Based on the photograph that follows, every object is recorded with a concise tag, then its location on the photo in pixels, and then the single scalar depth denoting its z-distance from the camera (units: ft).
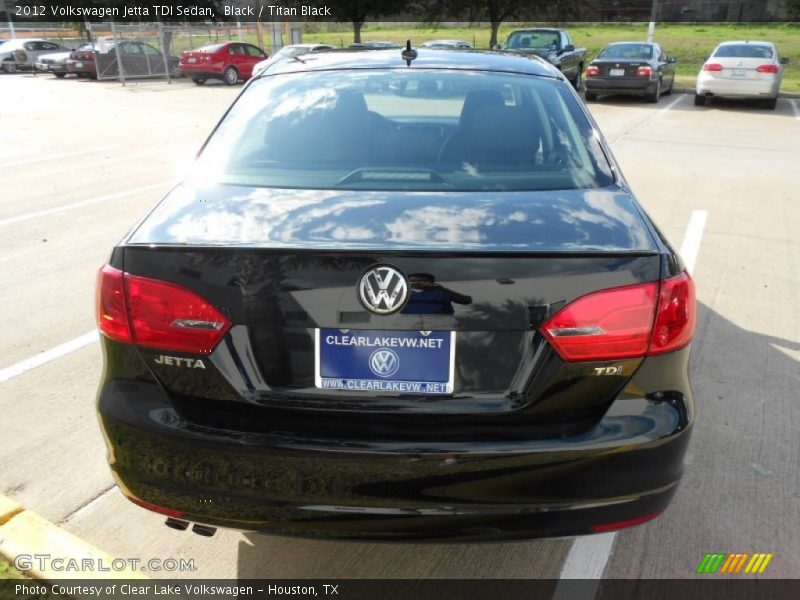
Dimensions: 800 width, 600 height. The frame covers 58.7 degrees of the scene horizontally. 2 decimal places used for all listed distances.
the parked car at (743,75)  54.49
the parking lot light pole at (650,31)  83.68
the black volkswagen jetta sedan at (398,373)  6.37
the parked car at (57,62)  89.20
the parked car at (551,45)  65.16
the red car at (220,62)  80.79
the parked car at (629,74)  57.82
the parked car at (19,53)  99.35
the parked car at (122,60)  84.99
